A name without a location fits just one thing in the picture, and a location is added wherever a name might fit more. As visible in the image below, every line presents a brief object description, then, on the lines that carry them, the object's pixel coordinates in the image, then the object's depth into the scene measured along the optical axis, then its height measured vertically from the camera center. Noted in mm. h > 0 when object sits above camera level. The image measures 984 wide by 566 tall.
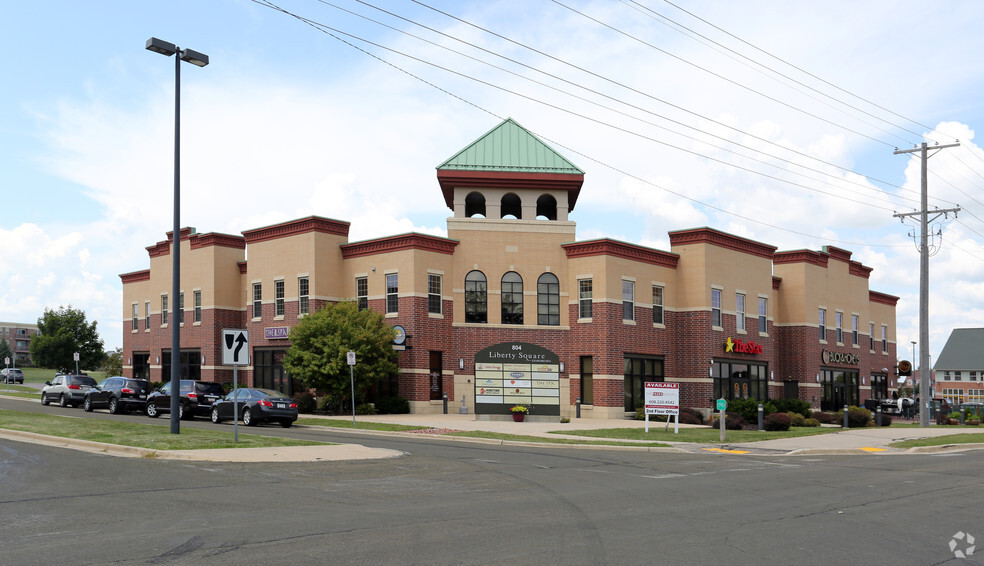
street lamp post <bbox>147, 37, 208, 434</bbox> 20689 +3151
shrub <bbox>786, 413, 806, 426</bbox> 36594 -4016
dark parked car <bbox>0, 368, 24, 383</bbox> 80306 -4008
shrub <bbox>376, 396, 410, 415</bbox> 37969 -3364
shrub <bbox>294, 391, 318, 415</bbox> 38188 -3247
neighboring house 104125 -5109
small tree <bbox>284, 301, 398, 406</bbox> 36219 -726
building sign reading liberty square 36000 -2153
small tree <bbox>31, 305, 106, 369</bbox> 73312 -641
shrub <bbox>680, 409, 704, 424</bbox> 38219 -4013
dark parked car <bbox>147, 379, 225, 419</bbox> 30859 -2441
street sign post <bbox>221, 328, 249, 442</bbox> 19906 -351
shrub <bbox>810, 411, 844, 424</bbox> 42031 -4513
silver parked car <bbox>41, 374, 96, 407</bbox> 37531 -2483
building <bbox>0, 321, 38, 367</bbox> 159825 -602
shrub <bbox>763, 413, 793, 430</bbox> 31828 -3502
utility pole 36562 +1498
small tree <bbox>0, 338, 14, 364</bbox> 127606 -2425
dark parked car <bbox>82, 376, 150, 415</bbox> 33438 -2484
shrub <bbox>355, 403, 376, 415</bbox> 37219 -3433
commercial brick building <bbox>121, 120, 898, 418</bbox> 39438 +1640
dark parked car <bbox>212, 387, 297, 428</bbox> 28094 -2532
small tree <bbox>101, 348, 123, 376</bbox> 69938 -2739
